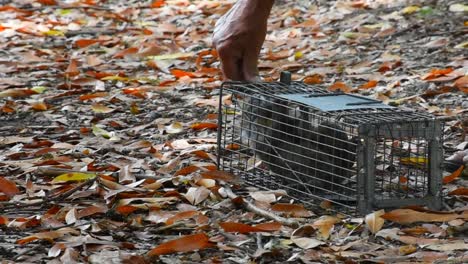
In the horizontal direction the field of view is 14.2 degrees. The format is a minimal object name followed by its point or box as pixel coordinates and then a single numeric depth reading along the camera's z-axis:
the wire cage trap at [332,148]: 5.04
